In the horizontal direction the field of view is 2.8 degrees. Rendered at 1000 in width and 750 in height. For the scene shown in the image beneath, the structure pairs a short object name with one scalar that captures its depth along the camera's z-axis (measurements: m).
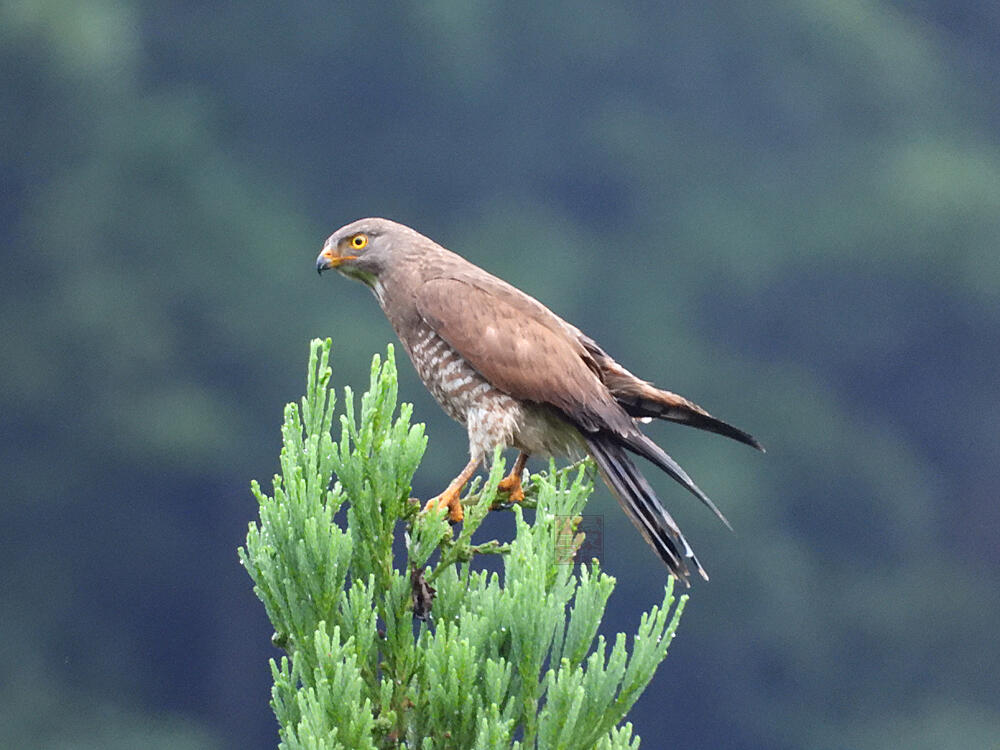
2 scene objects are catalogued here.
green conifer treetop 15.40
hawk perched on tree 15.59
